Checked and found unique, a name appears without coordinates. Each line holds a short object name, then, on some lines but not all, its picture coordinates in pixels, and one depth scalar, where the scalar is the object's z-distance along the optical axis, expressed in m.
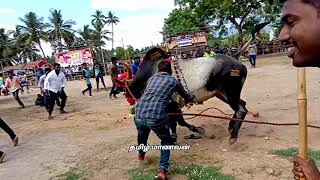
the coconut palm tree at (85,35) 40.89
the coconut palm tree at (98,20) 43.35
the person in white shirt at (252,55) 13.12
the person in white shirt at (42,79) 8.29
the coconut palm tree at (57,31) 39.32
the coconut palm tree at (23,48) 39.66
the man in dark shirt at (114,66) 8.61
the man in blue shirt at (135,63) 9.26
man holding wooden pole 0.67
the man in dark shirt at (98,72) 12.15
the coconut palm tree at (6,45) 39.16
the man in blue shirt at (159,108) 3.26
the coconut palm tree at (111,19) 45.05
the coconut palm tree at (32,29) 38.79
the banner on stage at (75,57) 24.35
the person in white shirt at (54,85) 7.49
